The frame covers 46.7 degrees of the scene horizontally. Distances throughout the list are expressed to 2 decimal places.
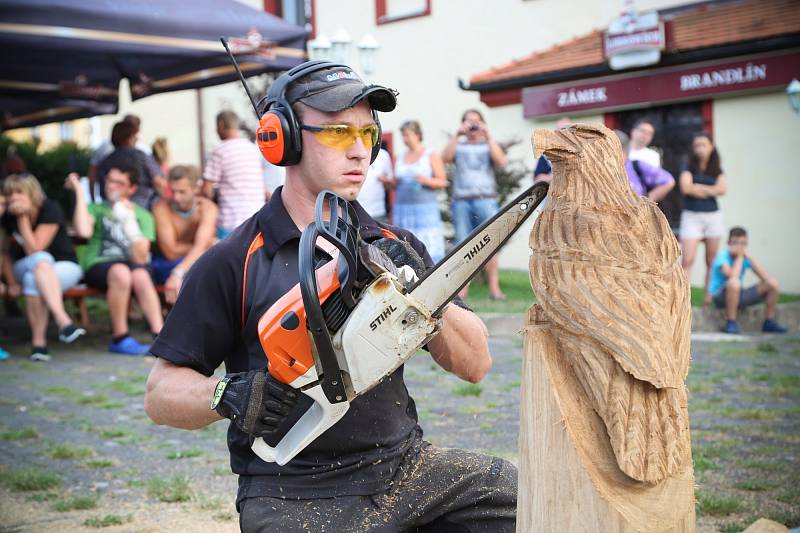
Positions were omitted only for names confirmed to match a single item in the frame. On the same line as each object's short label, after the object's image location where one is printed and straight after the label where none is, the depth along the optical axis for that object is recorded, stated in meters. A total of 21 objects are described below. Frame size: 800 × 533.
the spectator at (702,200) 8.93
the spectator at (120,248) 7.63
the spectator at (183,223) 7.63
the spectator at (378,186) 8.73
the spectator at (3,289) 7.46
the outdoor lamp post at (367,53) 12.02
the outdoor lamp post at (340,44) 11.32
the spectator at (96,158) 9.88
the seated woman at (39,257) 7.56
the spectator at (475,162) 8.79
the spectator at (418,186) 8.71
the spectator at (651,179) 7.61
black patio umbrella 7.16
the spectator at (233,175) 7.70
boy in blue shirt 8.65
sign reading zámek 11.69
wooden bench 7.84
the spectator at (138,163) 8.20
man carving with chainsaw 2.13
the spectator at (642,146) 8.52
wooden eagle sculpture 1.72
